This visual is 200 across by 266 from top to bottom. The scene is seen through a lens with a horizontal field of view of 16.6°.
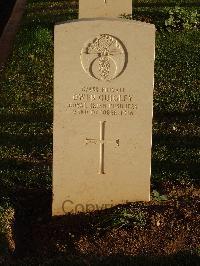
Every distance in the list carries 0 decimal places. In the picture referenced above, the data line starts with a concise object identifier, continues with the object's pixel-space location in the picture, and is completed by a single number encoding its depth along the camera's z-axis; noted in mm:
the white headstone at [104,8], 9180
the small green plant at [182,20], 10445
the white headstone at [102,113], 4887
